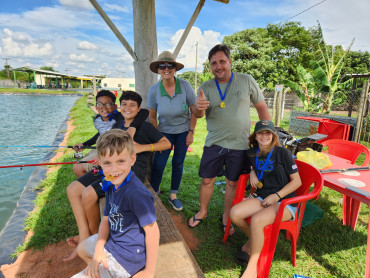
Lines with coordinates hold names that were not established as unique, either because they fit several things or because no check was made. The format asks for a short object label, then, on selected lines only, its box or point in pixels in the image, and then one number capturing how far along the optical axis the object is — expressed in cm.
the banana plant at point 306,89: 1117
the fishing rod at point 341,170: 246
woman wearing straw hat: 282
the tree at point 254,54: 2433
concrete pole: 306
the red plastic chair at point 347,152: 282
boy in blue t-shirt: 133
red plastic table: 191
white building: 6234
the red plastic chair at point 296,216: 196
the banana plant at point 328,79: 1041
